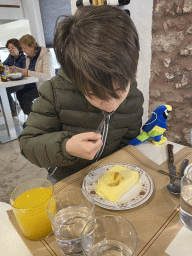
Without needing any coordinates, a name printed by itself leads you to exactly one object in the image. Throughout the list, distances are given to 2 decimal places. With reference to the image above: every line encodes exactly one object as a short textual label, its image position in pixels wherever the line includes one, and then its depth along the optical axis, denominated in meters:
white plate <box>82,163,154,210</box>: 0.54
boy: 0.50
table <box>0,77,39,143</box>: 2.64
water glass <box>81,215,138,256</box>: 0.40
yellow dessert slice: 0.57
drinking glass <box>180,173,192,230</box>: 0.45
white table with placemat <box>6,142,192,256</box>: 0.44
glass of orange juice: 0.44
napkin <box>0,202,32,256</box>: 0.46
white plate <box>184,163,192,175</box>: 0.59
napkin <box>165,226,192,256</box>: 0.42
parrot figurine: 0.87
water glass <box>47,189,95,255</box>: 0.41
